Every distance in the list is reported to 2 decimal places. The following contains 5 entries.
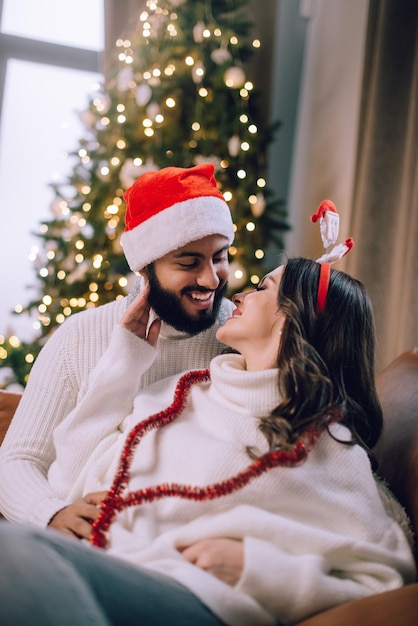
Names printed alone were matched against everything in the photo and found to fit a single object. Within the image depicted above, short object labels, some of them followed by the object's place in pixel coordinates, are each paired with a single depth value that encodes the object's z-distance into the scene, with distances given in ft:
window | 13.07
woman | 3.54
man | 5.35
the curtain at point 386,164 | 8.79
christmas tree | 10.11
